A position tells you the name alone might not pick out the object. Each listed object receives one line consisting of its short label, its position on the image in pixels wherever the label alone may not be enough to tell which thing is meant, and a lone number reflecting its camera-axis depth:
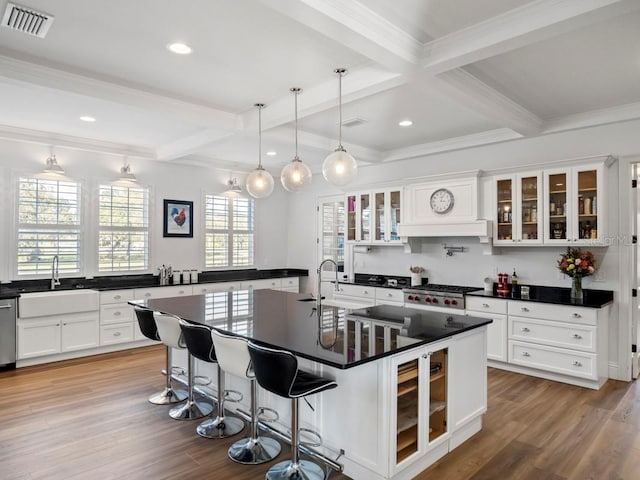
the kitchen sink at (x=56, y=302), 4.80
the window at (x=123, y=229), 5.95
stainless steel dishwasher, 4.71
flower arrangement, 4.36
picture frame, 6.54
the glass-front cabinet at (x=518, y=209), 4.81
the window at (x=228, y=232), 7.10
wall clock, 5.46
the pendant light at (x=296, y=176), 3.64
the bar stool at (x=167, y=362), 3.70
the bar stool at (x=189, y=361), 3.34
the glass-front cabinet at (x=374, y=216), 6.16
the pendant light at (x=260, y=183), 4.00
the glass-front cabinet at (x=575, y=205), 4.36
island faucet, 3.60
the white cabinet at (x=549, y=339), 4.19
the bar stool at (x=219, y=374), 2.99
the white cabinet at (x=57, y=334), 4.85
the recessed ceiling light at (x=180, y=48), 2.98
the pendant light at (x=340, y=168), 3.31
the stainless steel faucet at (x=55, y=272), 5.44
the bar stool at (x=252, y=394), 2.63
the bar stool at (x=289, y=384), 2.29
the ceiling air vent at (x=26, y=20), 2.50
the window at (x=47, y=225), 5.30
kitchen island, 2.40
